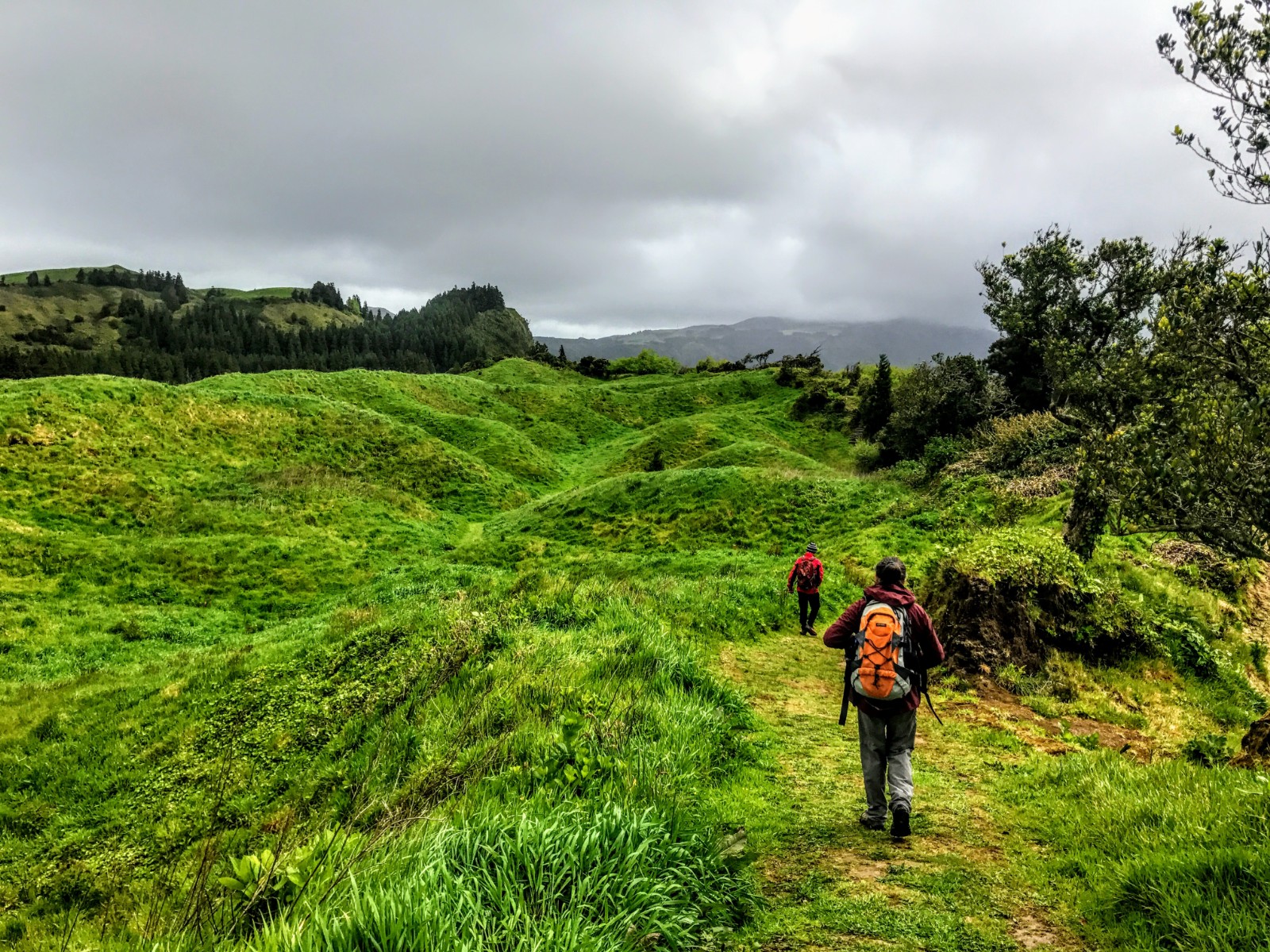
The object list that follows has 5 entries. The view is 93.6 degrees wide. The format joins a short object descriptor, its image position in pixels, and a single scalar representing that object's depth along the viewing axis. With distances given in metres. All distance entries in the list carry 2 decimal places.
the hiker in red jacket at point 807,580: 15.48
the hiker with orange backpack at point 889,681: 6.22
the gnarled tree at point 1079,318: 14.01
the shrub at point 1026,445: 26.30
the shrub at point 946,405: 35.91
